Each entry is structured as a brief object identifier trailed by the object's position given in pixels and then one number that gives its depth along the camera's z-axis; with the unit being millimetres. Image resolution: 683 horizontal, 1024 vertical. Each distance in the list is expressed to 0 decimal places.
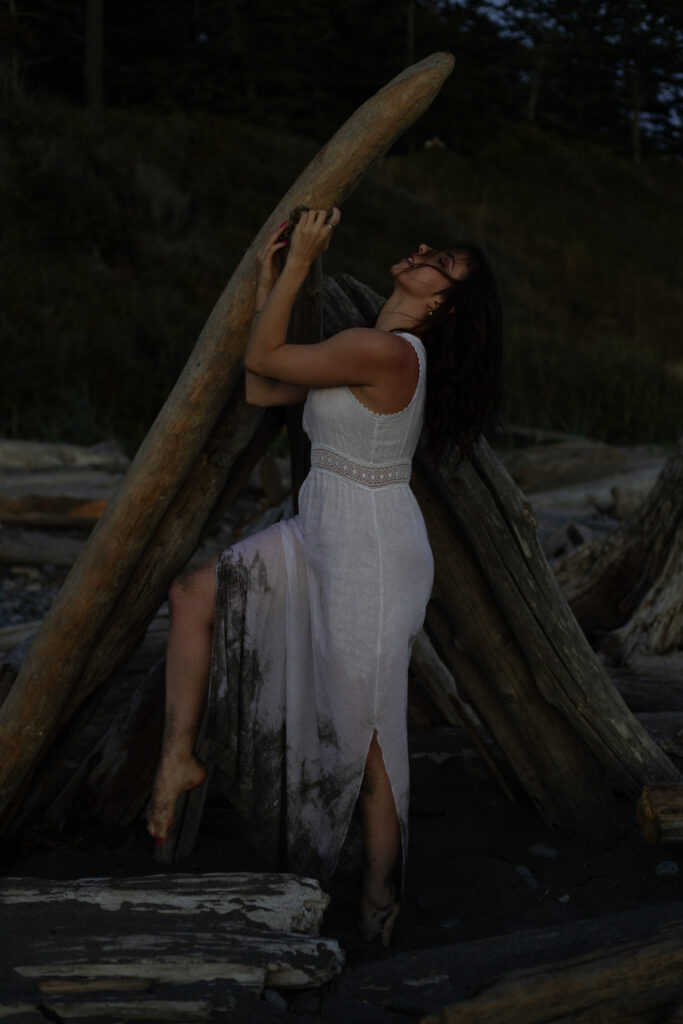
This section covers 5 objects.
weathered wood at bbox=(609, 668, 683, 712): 4551
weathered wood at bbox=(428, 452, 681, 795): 3381
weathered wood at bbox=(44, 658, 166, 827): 3693
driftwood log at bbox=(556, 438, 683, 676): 4809
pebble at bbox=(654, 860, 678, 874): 3324
